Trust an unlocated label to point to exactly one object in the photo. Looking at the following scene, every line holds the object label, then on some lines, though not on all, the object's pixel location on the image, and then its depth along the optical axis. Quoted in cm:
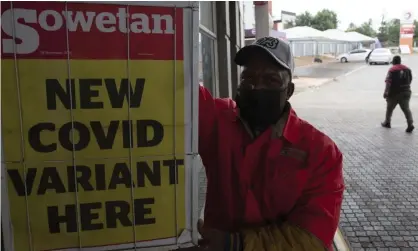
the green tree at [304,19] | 6456
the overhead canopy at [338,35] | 4008
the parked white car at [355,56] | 3975
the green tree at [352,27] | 7794
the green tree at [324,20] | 6334
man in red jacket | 124
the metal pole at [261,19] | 866
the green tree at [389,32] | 6881
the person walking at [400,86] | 895
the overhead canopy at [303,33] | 3474
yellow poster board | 95
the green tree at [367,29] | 7612
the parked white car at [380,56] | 3416
